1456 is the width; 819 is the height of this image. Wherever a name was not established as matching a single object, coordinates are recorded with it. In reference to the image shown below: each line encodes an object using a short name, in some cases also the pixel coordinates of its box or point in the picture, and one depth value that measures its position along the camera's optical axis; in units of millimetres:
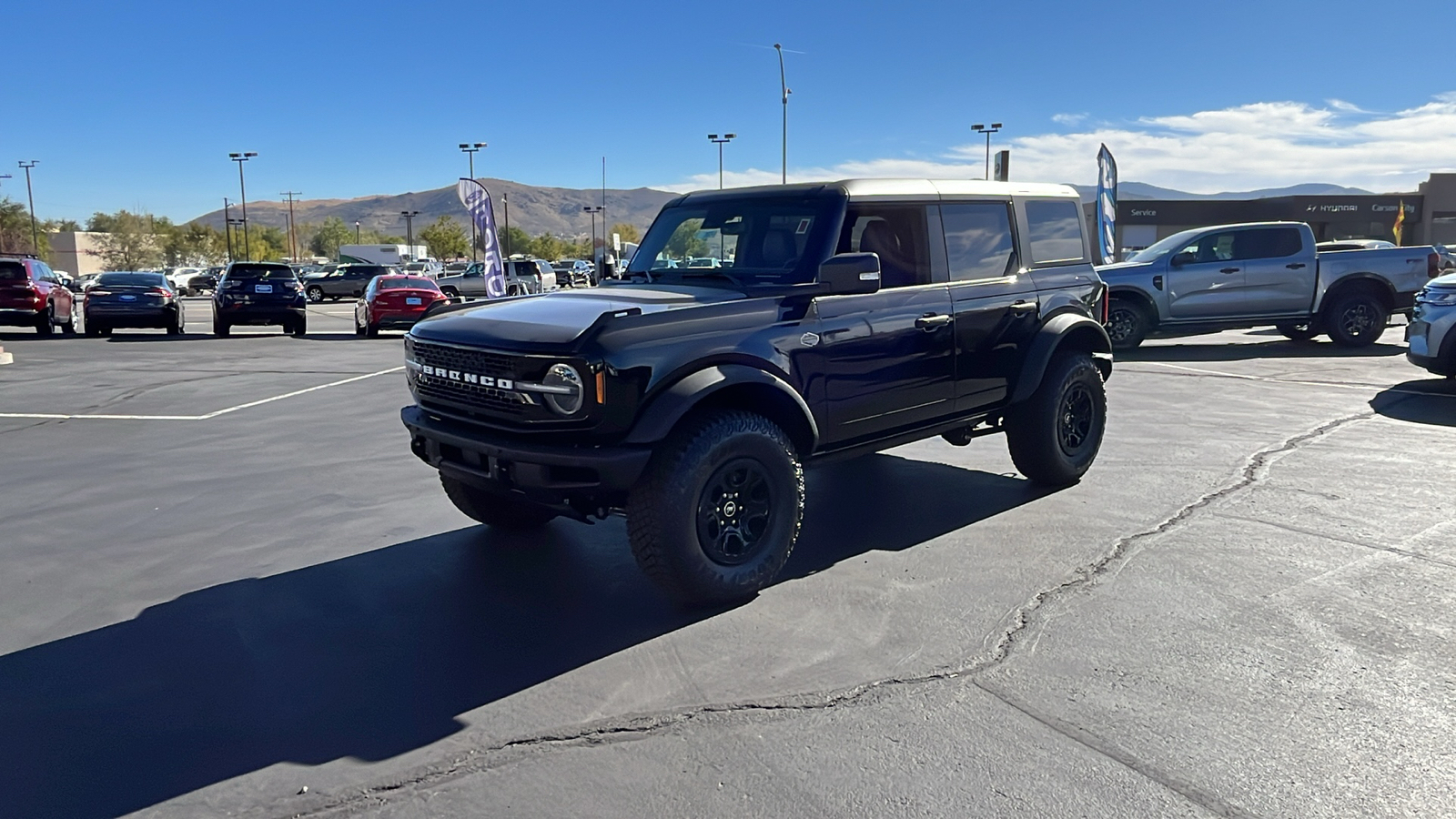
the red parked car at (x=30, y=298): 21438
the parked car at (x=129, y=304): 21078
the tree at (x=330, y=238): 153250
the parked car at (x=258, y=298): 21781
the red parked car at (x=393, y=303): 21703
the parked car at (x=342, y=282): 45688
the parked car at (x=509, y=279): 36031
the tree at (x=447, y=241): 115250
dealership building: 57281
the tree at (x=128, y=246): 103250
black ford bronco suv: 4375
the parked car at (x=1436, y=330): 10312
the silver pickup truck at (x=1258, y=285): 15258
